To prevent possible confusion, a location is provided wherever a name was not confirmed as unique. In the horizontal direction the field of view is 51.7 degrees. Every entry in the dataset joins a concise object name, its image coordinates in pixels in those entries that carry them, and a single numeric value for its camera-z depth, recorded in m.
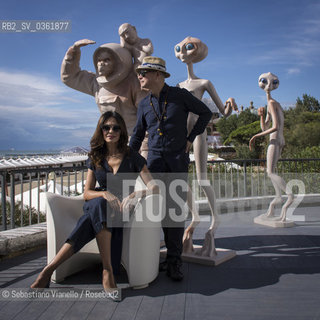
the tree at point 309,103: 52.88
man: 3.15
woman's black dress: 2.75
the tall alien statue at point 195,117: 3.60
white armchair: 2.85
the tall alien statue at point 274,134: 5.06
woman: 2.73
